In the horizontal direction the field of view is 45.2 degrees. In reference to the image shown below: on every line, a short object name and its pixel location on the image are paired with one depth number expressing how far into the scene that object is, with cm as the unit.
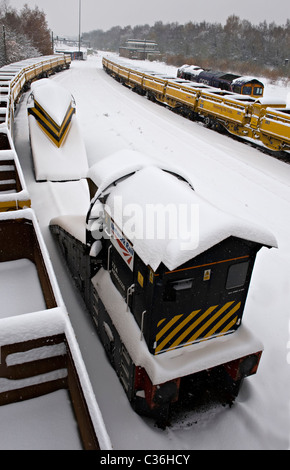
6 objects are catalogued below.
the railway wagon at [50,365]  223
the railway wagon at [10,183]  476
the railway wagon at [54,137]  961
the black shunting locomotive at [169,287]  329
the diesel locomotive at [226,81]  2203
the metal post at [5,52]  3442
